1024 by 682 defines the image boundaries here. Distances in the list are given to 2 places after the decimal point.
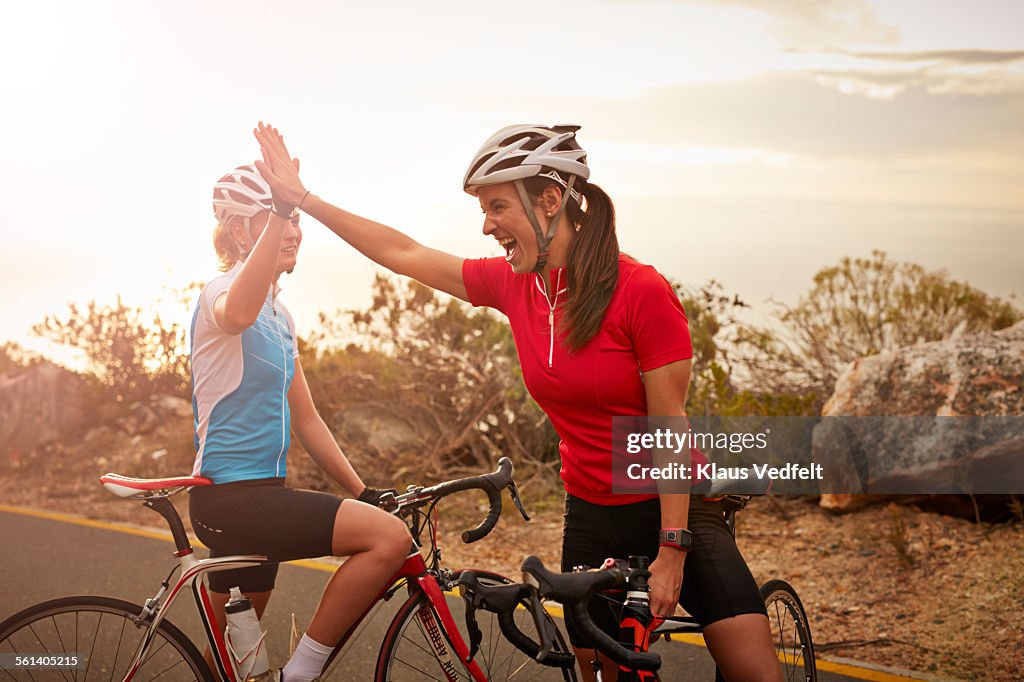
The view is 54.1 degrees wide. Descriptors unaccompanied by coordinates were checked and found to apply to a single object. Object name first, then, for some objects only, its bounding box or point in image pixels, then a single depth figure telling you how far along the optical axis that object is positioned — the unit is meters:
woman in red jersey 2.96
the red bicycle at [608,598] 2.21
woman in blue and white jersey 3.35
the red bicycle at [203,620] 3.40
